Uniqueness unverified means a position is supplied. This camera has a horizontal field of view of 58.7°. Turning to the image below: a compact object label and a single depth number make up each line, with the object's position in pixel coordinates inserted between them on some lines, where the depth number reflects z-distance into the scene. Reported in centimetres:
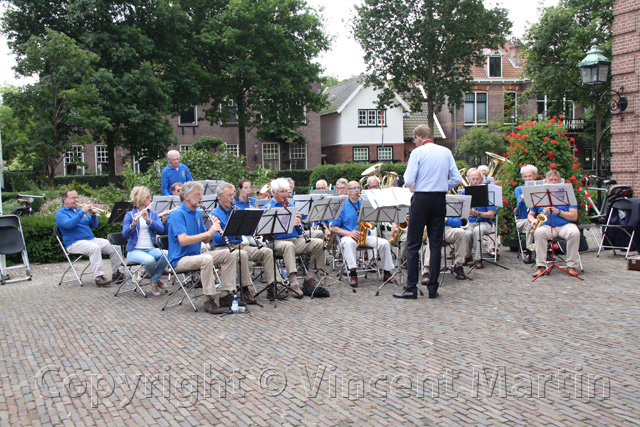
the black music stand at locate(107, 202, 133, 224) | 950
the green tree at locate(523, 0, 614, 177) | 3191
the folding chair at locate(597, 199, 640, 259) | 1041
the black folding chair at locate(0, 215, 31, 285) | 962
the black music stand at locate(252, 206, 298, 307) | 736
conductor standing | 739
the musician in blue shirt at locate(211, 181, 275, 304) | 750
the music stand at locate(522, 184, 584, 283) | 869
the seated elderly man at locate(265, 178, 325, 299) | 792
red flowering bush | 1116
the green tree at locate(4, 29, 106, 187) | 1923
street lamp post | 1271
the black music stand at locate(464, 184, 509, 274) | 934
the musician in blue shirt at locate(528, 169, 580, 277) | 880
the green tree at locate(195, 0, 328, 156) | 3100
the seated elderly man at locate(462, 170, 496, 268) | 979
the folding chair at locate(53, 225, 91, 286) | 909
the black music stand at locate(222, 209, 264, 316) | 686
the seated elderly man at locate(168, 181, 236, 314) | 698
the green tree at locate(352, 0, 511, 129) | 3106
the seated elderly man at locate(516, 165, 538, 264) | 1004
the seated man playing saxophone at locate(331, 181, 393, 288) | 856
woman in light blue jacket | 830
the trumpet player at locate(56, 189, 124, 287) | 909
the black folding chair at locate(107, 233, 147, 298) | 836
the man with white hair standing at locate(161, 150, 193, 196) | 1075
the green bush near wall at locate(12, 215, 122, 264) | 1146
